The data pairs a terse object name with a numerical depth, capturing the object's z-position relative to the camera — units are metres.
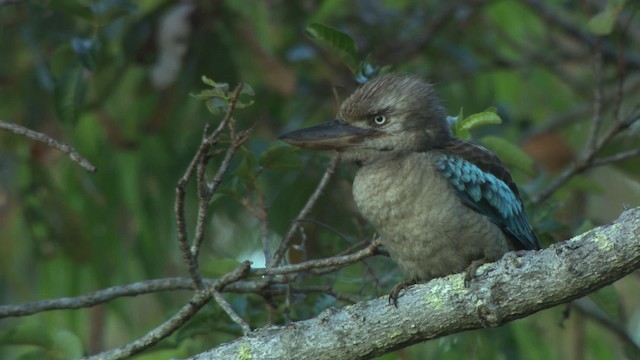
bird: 9.18
